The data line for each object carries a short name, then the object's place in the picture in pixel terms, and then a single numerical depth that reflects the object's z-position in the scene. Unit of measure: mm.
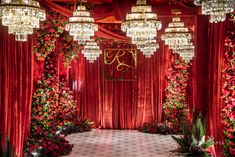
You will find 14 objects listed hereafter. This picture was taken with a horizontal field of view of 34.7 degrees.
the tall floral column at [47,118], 8094
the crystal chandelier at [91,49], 9933
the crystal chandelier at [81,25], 5195
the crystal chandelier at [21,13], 3811
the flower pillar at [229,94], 6556
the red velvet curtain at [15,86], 5488
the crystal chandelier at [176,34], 5926
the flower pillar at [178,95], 12914
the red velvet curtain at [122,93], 13641
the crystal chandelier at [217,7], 3189
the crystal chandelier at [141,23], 4668
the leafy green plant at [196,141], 7542
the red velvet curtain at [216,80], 7059
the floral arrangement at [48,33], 8039
